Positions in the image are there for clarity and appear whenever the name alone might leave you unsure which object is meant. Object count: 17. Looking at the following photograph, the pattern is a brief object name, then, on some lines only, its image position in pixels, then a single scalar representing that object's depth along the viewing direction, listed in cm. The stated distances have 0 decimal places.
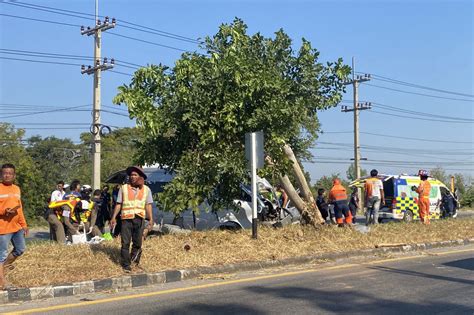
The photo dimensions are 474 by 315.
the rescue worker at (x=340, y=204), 1553
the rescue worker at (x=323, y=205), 1814
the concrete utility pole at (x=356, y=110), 4162
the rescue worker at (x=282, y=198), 1784
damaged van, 1461
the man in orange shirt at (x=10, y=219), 758
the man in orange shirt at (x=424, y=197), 1720
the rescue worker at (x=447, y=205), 2555
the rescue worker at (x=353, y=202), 1970
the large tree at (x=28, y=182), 3148
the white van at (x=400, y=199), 2311
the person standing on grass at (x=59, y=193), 1418
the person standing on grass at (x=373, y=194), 1722
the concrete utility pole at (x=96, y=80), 2817
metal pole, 1102
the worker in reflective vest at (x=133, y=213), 884
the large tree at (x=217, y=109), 1130
